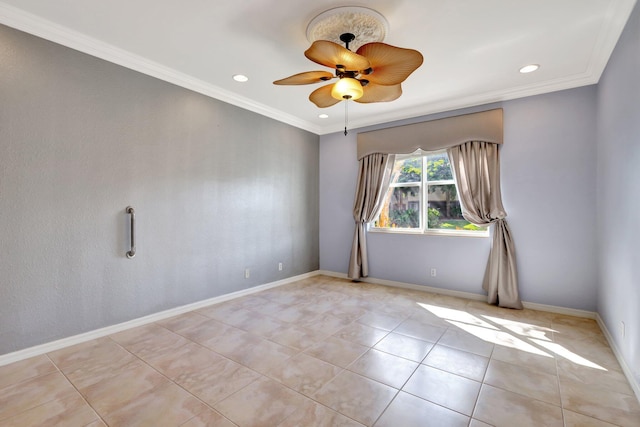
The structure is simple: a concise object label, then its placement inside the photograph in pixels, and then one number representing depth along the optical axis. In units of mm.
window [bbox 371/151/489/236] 4293
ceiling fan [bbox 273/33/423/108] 2025
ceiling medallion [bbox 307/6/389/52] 2225
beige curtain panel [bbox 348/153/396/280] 4809
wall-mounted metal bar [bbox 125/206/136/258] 2980
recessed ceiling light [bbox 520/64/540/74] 3109
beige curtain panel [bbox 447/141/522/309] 3697
